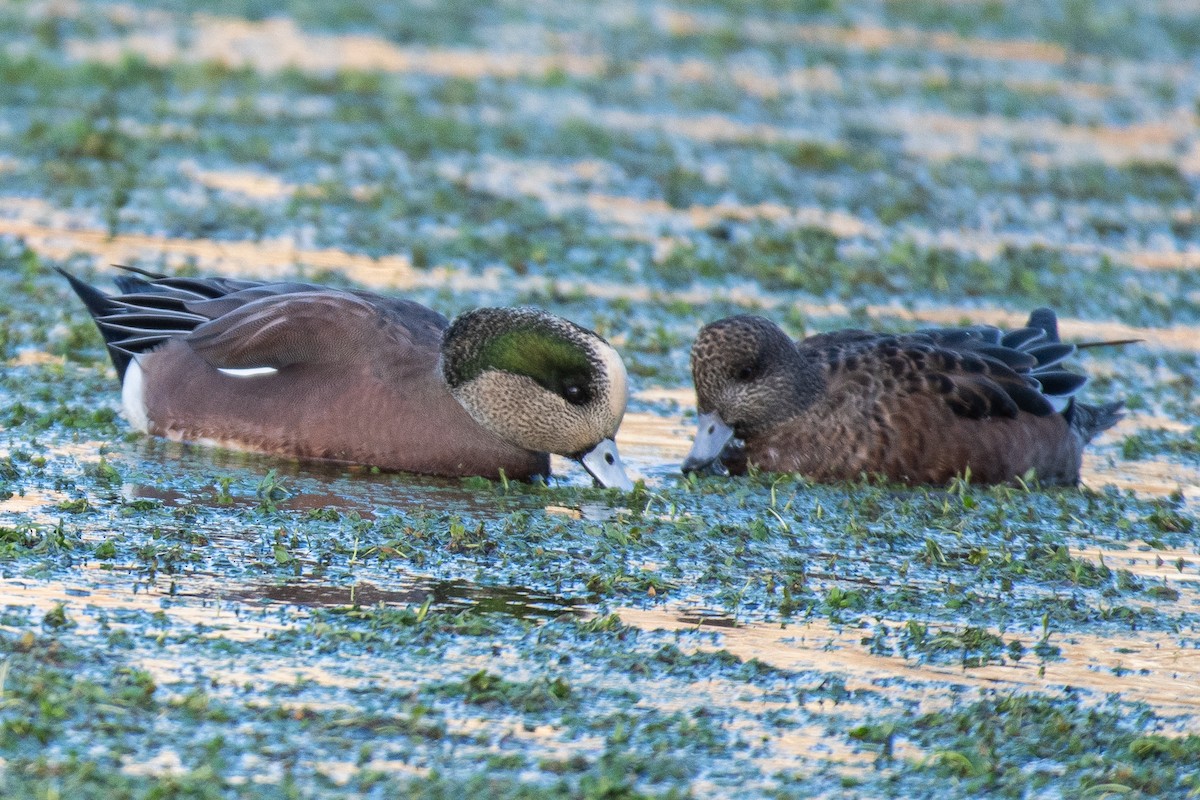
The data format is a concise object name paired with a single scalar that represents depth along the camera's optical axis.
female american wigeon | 14.92
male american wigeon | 14.19
